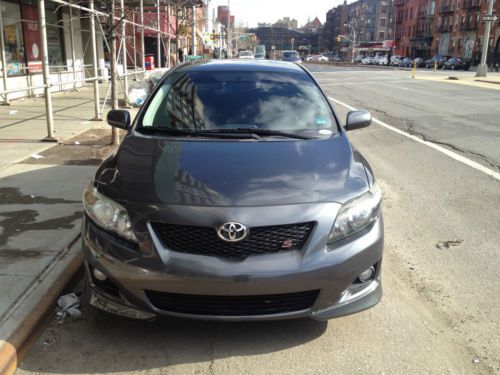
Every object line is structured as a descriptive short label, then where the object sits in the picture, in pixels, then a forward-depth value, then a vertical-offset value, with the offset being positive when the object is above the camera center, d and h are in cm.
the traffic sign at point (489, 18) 2927 +213
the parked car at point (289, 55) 4200 -14
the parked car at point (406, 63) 6740 -111
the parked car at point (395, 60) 7134 -78
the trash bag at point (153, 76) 1484 -70
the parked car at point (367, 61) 8581 -112
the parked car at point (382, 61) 7702 -99
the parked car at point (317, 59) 9186 -95
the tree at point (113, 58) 940 -12
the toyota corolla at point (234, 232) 279 -100
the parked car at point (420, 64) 6700 -120
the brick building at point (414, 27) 8112 +470
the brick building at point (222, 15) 12064 +901
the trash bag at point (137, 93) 1403 -112
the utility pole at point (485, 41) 2880 +76
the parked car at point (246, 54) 5082 -11
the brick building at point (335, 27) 13712 +743
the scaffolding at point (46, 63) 848 -27
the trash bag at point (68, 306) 349 -174
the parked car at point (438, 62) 6152 -84
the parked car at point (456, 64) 5669 -97
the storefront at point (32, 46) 1464 +16
